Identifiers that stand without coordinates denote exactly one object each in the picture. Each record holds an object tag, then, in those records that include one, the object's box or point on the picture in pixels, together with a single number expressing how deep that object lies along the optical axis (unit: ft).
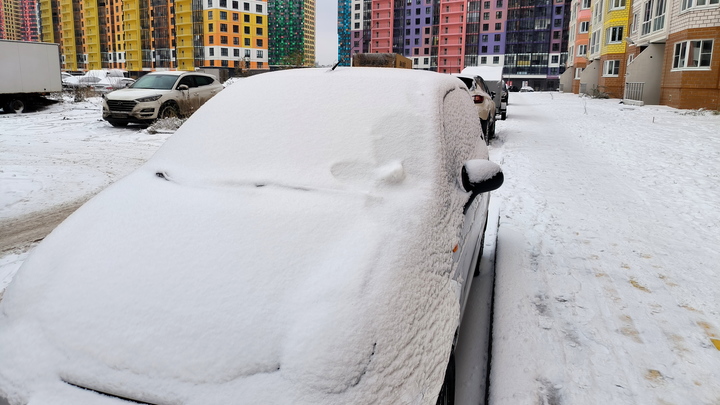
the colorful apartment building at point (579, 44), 184.96
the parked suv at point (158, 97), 47.47
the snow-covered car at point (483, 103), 36.37
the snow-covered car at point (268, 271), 5.19
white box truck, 62.03
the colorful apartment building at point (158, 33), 281.33
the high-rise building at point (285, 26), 536.75
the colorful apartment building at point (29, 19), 632.75
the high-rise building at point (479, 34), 336.49
